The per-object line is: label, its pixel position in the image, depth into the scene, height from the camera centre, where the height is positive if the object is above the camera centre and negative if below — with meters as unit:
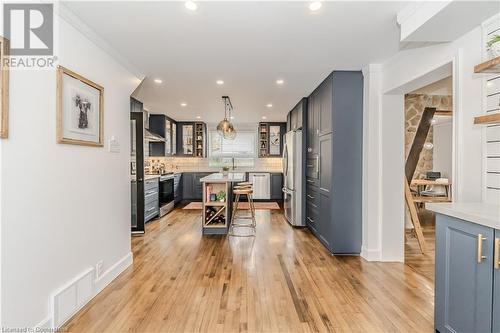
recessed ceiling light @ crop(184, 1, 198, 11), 2.02 +1.22
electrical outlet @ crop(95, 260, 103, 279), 2.55 -1.04
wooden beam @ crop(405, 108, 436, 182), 4.44 +0.40
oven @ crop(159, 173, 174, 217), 6.14 -0.76
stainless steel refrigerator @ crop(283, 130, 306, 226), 5.13 -0.32
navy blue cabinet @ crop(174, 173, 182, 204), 7.49 -0.73
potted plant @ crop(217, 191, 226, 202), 4.68 -0.58
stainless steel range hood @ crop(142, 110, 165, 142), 5.49 +0.56
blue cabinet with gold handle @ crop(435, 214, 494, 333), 1.42 -0.66
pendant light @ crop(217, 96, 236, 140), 5.06 +0.66
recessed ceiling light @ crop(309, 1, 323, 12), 2.00 +1.22
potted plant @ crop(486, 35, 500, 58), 1.71 +0.78
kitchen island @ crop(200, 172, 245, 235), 4.60 -0.74
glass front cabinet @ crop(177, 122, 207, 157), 8.22 +0.82
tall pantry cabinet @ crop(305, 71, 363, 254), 3.61 +0.04
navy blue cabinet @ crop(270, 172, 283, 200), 8.30 -0.68
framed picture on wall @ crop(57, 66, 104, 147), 2.07 +0.46
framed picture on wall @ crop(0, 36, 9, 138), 1.55 +0.43
